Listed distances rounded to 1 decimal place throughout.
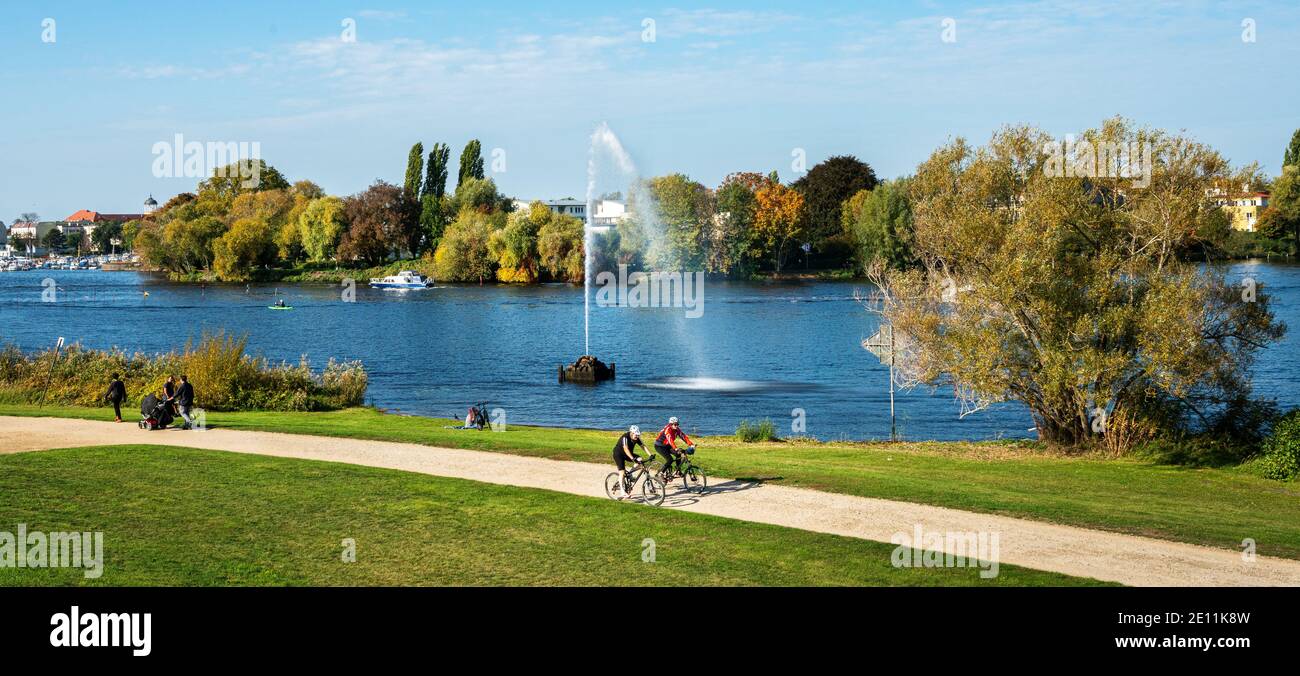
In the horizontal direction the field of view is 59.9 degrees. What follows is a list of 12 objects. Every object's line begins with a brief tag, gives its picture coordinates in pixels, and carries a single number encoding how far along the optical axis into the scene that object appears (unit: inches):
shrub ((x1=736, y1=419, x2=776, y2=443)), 1514.5
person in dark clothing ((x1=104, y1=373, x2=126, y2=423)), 1390.3
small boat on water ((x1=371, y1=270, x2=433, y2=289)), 5802.2
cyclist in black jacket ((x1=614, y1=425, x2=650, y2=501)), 933.8
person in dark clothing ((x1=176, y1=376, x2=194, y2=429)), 1338.6
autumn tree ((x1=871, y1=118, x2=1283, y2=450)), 1352.1
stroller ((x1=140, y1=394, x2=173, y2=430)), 1317.7
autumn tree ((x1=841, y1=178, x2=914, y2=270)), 5073.8
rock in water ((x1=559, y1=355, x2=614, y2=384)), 2426.2
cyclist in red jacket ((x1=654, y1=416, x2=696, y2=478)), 957.2
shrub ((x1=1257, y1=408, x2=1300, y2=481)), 1208.2
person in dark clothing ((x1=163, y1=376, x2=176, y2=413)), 1350.9
